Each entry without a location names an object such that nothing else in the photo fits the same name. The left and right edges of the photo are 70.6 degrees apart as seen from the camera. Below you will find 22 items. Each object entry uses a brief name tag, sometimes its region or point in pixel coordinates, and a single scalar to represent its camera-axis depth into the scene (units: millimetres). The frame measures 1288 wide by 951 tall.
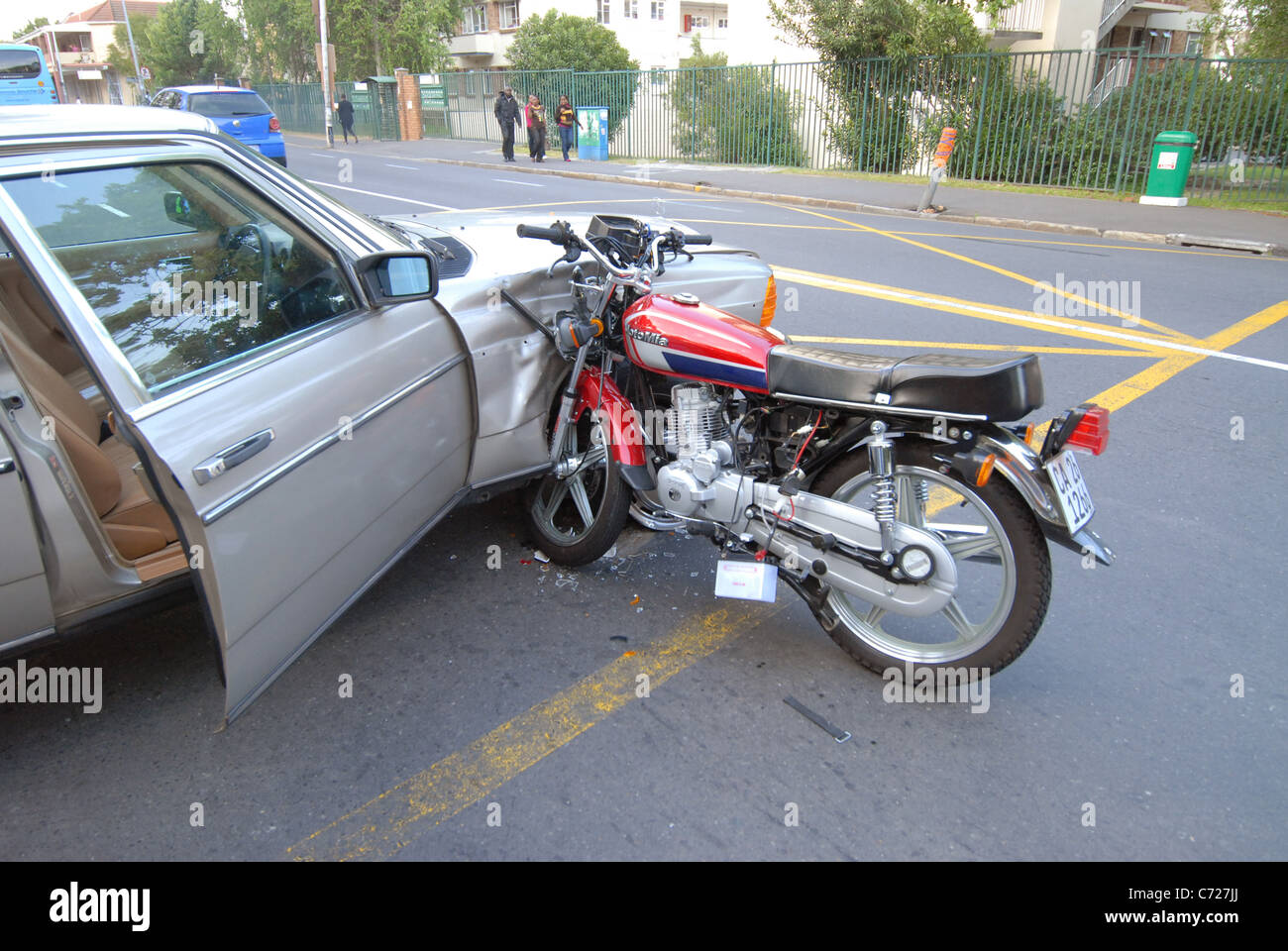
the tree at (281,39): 48469
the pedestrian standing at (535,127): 25297
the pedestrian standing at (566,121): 25656
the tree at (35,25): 81406
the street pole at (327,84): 33197
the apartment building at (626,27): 49406
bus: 17781
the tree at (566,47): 38094
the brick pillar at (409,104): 37156
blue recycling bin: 26594
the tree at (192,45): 55719
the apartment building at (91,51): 70812
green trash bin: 14836
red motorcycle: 2811
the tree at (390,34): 43406
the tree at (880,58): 19719
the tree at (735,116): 23094
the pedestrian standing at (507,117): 26156
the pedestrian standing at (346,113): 35875
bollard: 14648
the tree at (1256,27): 17359
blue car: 18359
